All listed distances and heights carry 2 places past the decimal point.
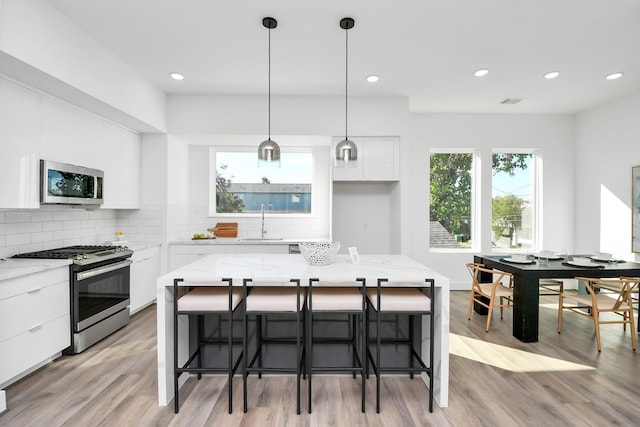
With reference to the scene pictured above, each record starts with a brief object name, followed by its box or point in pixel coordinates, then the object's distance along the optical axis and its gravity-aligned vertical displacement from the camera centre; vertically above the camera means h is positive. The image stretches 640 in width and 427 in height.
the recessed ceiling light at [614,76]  3.79 +1.60
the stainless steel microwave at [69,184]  2.83 +0.27
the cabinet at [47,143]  2.56 +0.65
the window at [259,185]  5.22 +0.44
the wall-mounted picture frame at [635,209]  4.31 +0.06
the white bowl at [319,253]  2.49 -0.30
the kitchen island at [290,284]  2.14 -0.45
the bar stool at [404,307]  2.12 -0.62
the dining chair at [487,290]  3.49 -0.85
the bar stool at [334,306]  2.12 -0.61
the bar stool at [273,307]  2.11 -0.61
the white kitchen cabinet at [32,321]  2.31 -0.84
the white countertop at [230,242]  4.39 -0.39
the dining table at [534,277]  3.24 -0.63
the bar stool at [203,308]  2.09 -0.61
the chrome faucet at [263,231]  5.10 -0.28
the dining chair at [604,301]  3.05 -0.86
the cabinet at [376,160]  4.51 +0.73
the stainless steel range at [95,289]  2.90 -0.75
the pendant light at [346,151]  2.67 +0.50
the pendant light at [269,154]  2.61 +0.47
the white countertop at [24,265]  2.33 -0.41
